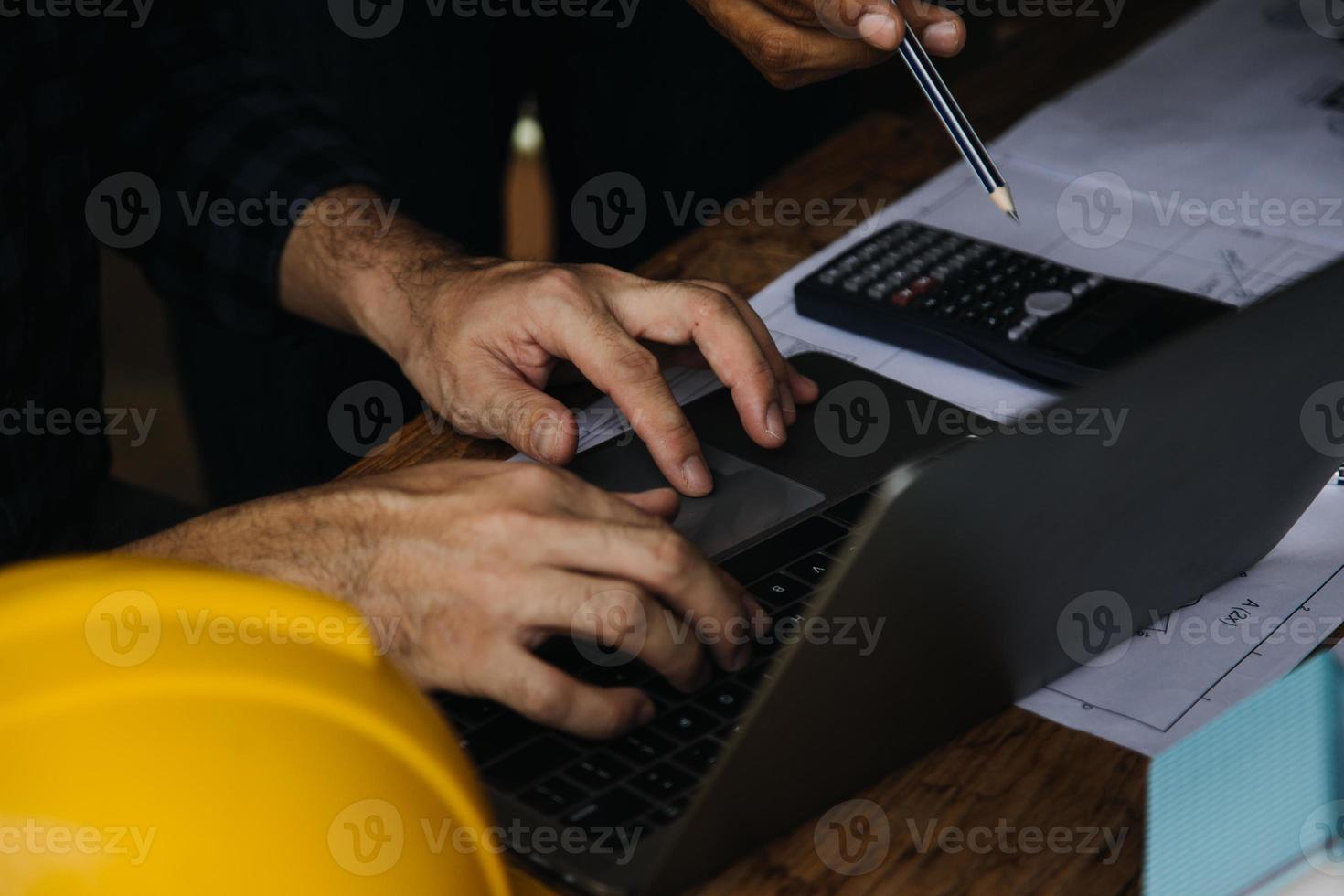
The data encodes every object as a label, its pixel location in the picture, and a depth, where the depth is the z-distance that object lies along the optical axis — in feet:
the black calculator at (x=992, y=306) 5.51
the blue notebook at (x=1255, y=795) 4.23
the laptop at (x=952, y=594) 4.68
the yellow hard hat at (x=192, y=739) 3.55
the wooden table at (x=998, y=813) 4.82
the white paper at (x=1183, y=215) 5.03
